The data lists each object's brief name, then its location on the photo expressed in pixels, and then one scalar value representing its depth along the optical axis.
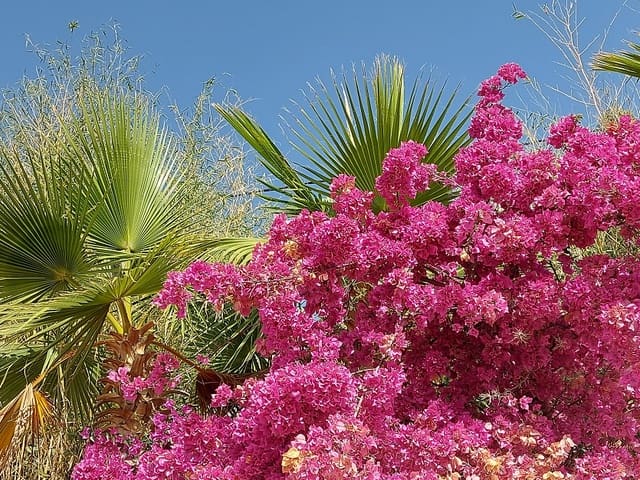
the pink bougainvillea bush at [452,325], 2.78
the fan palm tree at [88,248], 3.60
